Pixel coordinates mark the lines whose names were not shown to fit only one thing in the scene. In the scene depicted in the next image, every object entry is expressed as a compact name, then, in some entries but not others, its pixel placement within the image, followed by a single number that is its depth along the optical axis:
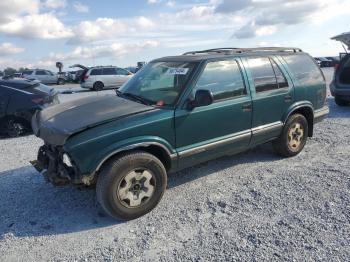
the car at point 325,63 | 43.75
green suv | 3.62
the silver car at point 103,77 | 22.14
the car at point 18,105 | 7.65
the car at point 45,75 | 30.72
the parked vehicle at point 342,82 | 9.28
